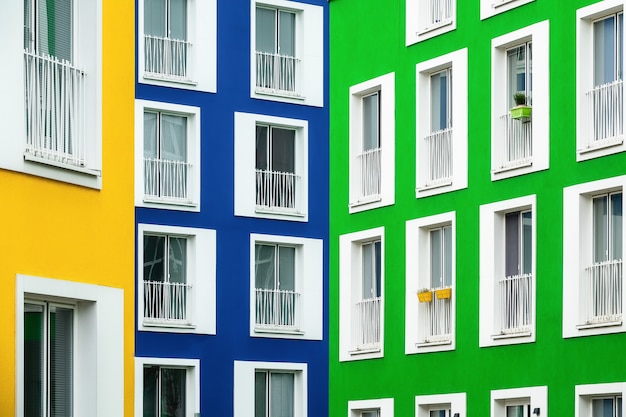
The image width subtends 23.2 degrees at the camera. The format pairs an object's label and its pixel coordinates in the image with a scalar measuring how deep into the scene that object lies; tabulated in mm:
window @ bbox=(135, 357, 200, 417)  41562
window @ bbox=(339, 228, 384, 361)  36438
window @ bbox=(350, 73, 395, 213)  36375
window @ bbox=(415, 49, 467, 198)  33844
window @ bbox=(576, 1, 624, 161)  29438
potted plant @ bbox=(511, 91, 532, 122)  31578
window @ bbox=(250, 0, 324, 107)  44812
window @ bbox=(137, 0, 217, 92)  42688
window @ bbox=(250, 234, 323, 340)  43625
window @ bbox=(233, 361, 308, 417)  42750
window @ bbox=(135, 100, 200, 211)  42062
